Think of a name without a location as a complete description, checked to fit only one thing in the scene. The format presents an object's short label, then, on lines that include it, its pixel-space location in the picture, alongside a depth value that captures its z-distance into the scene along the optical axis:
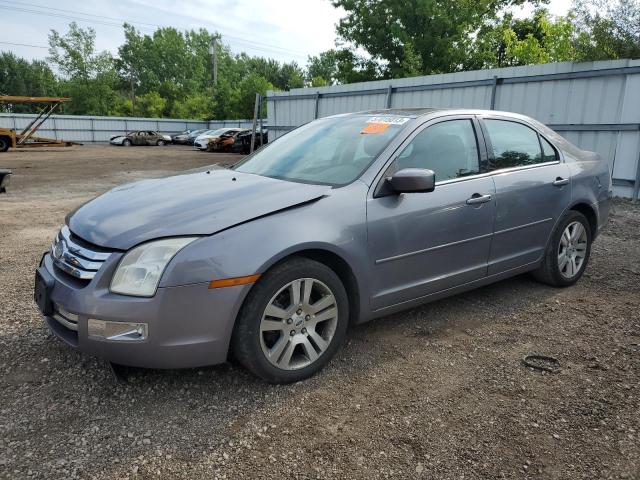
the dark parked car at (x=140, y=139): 35.81
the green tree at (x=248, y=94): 43.19
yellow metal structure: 22.52
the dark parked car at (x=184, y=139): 38.56
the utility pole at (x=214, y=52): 56.66
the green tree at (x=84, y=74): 57.50
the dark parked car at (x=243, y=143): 26.38
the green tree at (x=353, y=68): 28.91
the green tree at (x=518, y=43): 22.27
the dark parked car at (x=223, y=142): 27.94
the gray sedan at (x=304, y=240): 2.51
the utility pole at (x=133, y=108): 61.00
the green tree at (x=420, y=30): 25.56
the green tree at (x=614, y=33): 10.05
